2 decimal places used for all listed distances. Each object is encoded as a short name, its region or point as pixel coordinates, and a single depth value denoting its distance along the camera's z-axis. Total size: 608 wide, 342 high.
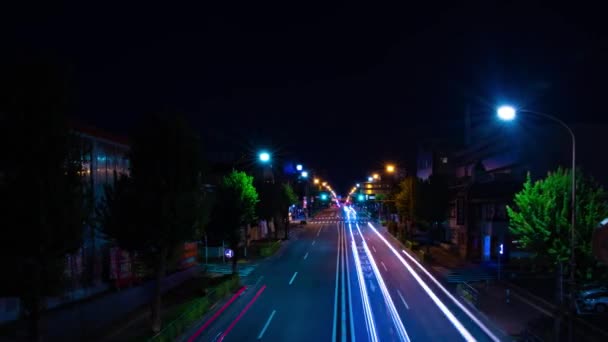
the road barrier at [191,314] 17.09
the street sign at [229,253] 35.81
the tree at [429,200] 51.03
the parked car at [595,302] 24.08
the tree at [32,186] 11.58
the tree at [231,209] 37.94
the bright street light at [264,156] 50.72
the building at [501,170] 38.19
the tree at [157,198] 18.44
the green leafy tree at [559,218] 18.50
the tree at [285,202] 64.88
